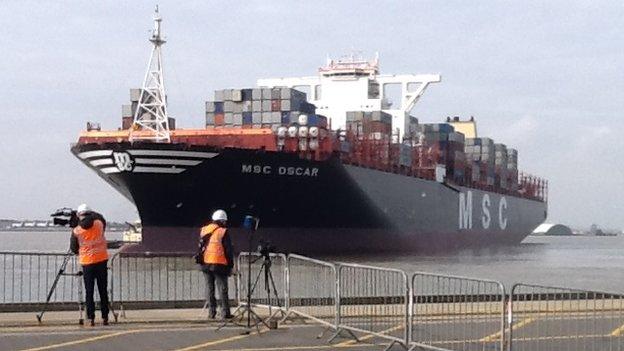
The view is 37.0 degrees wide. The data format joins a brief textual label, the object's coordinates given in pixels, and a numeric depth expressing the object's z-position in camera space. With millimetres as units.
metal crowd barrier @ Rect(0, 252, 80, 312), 12453
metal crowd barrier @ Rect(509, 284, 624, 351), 8641
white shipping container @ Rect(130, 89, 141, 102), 43500
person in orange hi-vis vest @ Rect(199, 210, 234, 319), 11547
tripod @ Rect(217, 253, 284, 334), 10781
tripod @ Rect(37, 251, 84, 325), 11375
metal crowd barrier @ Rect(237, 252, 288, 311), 11422
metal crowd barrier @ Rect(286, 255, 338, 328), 10992
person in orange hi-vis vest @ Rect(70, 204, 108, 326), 11188
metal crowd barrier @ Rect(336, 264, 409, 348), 10023
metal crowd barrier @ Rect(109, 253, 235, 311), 13125
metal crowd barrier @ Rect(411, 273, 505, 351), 8922
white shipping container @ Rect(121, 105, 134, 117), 43906
